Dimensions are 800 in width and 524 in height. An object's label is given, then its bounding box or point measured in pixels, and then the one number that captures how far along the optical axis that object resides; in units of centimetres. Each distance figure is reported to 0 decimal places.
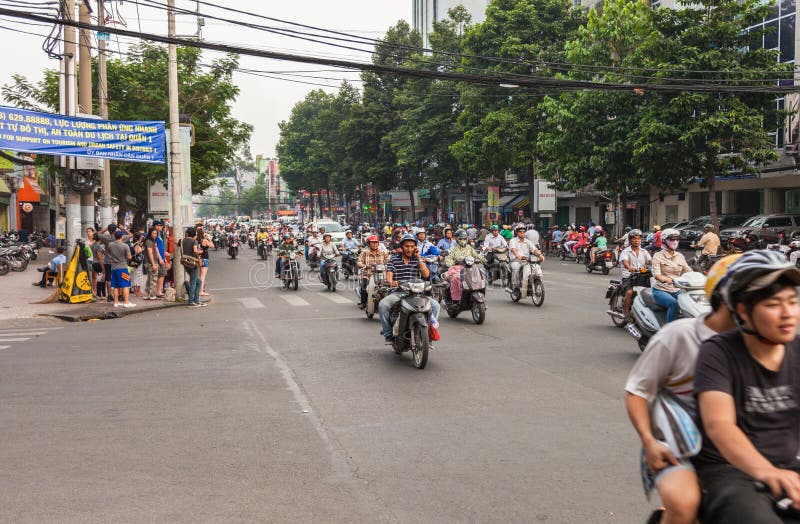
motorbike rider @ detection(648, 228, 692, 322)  895
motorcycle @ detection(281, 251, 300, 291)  2081
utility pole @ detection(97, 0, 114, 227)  2197
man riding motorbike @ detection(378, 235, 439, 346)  984
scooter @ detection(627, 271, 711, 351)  836
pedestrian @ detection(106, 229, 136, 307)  1572
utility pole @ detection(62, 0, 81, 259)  1783
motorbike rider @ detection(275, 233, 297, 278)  2083
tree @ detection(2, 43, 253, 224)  3000
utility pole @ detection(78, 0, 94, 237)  1892
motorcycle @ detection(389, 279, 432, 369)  882
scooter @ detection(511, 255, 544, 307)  1530
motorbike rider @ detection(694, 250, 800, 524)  251
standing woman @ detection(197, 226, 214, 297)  1791
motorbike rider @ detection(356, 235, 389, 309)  1358
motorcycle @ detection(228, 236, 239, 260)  4119
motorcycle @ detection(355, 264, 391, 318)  1270
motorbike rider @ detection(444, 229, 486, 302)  1324
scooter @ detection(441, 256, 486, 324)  1291
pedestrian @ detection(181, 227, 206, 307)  1694
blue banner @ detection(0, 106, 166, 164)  1579
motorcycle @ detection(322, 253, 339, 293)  1992
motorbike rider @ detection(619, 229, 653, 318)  1168
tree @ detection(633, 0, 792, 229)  2789
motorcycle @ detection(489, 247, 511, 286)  1860
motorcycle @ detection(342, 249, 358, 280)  2146
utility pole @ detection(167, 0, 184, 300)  1719
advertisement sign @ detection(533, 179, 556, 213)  4144
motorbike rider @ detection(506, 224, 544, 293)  1546
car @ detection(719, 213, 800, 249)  3222
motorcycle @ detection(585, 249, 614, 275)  2501
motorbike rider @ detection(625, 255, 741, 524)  276
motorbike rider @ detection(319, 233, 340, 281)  1972
